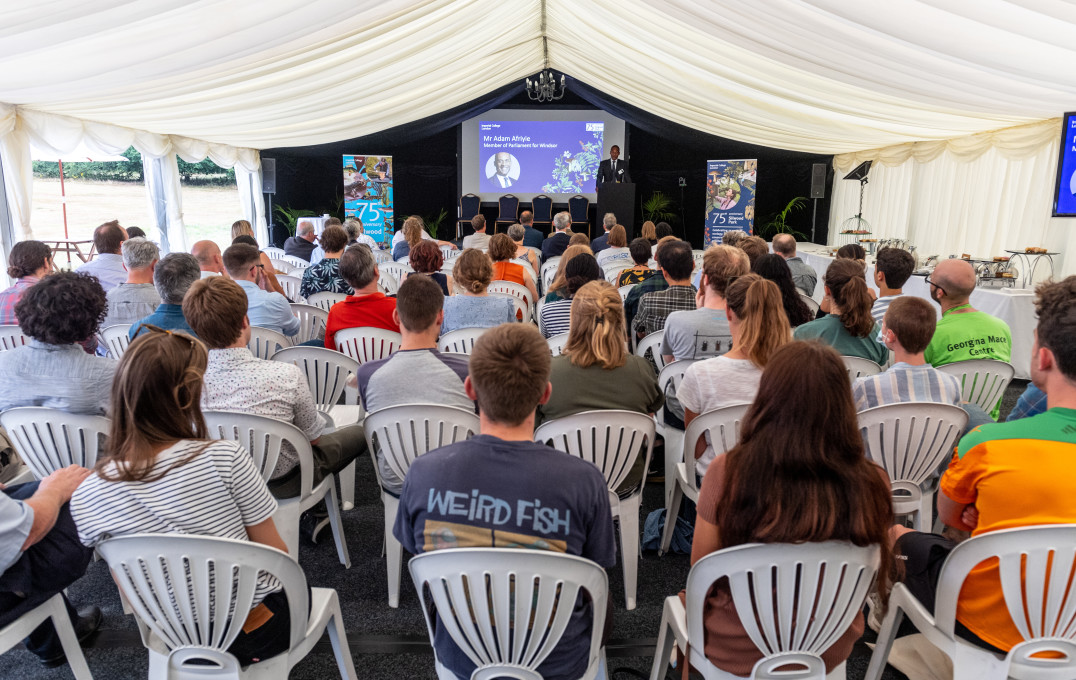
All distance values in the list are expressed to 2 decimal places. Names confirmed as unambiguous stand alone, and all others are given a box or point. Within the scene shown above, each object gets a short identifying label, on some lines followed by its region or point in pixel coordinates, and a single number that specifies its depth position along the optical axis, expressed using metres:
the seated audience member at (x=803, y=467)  1.54
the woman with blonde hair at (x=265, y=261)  4.96
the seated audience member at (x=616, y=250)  7.90
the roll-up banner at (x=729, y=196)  12.94
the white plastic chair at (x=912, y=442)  2.62
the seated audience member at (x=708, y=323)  3.45
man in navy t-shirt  1.63
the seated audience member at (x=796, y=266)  5.92
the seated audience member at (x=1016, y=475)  1.73
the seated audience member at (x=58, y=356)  2.46
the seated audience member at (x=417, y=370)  2.76
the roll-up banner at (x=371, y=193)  13.72
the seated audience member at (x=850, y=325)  3.33
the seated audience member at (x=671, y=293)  4.16
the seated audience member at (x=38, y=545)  1.75
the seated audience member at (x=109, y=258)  5.01
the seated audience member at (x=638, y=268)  5.40
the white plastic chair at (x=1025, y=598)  1.67
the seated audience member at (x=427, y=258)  5.12
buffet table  6.34
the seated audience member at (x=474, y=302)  4.15
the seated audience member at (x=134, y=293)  4.24
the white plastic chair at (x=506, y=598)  1.54
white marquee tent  4.52
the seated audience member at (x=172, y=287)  3.46
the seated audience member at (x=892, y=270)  4.11
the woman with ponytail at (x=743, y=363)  2.72
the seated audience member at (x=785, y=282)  4.02
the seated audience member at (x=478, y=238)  8.46
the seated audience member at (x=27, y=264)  4.28
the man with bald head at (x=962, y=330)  3.42
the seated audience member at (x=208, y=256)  5.04
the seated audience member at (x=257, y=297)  4.23
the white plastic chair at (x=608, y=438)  2.56
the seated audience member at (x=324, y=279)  5.49
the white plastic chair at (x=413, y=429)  2.59
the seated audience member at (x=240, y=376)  2.49
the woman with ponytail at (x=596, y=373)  2.71
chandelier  12.68
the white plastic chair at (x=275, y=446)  2.49
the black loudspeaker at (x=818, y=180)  13.34
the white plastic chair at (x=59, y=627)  1.91
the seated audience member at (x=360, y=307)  3.99
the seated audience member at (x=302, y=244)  8.45
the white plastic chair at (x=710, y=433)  2.63
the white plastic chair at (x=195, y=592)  1.61
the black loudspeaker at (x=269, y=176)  12.95
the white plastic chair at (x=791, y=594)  1.62
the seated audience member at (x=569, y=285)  4.44
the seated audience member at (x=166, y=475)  1.69
